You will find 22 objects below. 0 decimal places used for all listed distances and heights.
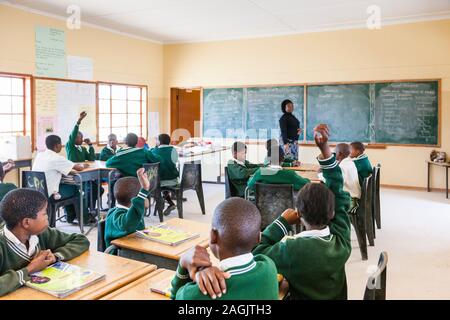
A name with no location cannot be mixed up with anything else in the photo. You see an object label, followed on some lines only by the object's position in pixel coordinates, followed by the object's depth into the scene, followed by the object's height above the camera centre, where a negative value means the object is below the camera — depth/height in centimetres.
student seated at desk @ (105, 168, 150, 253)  227 -40
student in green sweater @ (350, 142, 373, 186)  419 -21
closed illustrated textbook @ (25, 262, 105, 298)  147 -54
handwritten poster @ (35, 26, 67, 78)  638 +146
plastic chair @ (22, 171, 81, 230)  413 -46
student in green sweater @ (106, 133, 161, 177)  489 -24
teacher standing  628 +20
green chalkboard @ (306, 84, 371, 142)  749 +61
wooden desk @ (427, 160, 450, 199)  649 -42
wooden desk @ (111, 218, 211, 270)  198 -54
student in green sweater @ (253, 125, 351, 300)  165 -45
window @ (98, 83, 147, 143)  783 +65
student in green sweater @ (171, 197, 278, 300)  119 -39
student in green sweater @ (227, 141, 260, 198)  430 -30
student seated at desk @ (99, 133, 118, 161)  598 -12
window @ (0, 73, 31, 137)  610 +55
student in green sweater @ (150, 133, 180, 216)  530 -31
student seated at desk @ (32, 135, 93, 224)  433 -30
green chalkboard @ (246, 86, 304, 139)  805 +69
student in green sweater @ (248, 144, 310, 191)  351 -32
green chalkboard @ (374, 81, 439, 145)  699 +52
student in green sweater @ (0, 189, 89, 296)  162 -40
